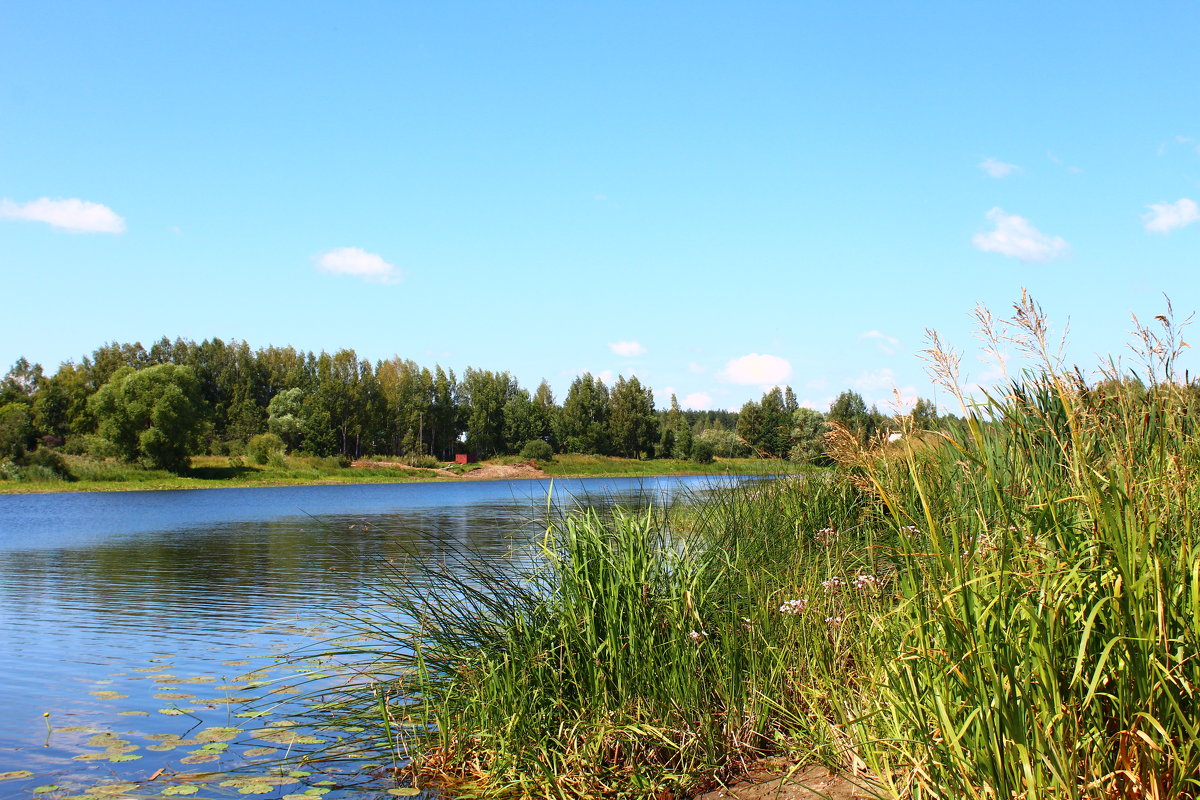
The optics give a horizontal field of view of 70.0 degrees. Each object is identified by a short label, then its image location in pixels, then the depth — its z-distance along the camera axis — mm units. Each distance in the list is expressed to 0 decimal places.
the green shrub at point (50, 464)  52219
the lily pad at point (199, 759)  6328
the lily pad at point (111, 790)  5768
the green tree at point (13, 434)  52156
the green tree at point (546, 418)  89938
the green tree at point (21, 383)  75750
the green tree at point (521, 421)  89312
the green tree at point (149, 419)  58562
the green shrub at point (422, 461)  79750
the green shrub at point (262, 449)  69250
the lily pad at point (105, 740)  6892
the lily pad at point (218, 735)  6820
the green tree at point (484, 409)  88375
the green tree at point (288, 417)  77938
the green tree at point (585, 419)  85562
